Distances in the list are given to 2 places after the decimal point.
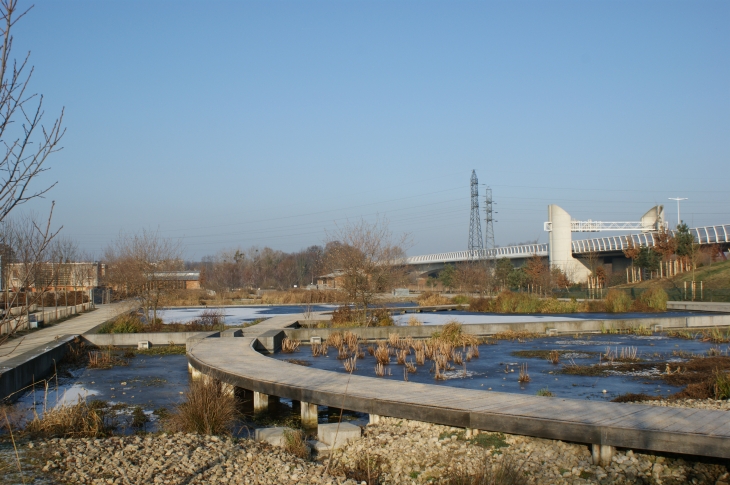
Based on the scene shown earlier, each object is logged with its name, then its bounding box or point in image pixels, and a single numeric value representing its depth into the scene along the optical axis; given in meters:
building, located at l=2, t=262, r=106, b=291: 35.07
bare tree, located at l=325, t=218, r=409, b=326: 21.66
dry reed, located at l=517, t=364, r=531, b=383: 12.19
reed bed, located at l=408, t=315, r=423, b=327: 21.94
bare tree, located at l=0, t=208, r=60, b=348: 4.30
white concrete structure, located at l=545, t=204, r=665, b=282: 62.19
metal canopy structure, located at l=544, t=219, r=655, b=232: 64.25
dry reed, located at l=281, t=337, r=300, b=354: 17.56
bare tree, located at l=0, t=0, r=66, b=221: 4.05
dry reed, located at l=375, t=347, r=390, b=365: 14.55
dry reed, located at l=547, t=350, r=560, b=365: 14.51
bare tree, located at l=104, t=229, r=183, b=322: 22.50
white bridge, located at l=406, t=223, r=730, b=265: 59.62
